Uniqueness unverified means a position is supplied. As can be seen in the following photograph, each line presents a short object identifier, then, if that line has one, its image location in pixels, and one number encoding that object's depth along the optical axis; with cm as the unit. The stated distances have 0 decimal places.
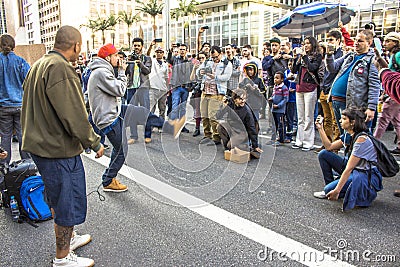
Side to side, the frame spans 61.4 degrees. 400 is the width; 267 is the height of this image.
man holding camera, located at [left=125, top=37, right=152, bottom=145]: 670
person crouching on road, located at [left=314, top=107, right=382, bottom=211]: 355
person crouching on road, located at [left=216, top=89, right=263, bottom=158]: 444
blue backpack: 338
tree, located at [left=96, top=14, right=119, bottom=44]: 7900
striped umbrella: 928
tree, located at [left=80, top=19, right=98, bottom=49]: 8250
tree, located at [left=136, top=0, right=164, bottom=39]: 5606
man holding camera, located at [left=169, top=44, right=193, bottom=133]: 457
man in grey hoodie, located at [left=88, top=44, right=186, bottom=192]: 385
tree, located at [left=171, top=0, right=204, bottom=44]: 5288
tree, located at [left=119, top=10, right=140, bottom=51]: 6905
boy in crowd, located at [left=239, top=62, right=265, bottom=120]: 488
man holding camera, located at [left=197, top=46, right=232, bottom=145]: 440
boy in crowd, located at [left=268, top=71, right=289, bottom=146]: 631
